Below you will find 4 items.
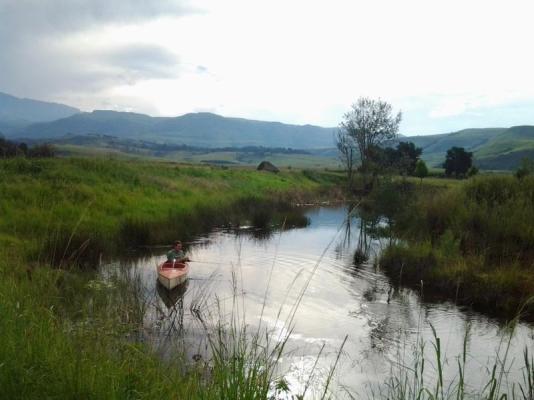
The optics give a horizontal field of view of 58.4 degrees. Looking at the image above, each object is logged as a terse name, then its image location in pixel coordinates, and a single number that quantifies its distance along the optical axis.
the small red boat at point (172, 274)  16.20
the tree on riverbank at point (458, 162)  79.69
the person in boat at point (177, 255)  18.31
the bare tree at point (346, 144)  63.47
